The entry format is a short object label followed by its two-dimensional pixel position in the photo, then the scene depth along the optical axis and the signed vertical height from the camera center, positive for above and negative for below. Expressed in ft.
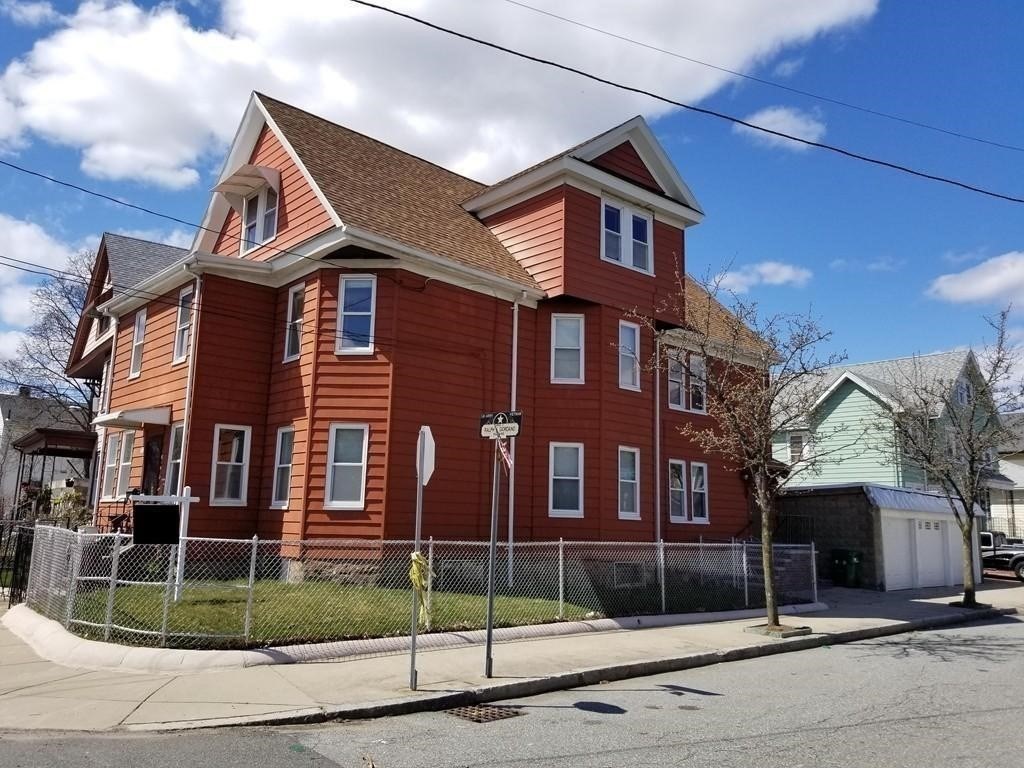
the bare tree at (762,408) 47.14 +7.47
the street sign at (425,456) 30.71 +2.67
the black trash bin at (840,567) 75.82 -2.89
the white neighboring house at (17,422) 164.55 +19.90
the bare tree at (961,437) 64.13 +8.45
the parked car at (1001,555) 93.97 -1.86
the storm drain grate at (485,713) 26.32 -6.07
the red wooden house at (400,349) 53.11 +12.70
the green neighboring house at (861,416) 104.99 +16.04
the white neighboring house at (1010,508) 134.41 +5.22
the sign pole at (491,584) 30.96 -2.09
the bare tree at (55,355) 124.47 +25.06
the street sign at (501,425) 31.81 +4.05
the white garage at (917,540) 76.23 -0.23
